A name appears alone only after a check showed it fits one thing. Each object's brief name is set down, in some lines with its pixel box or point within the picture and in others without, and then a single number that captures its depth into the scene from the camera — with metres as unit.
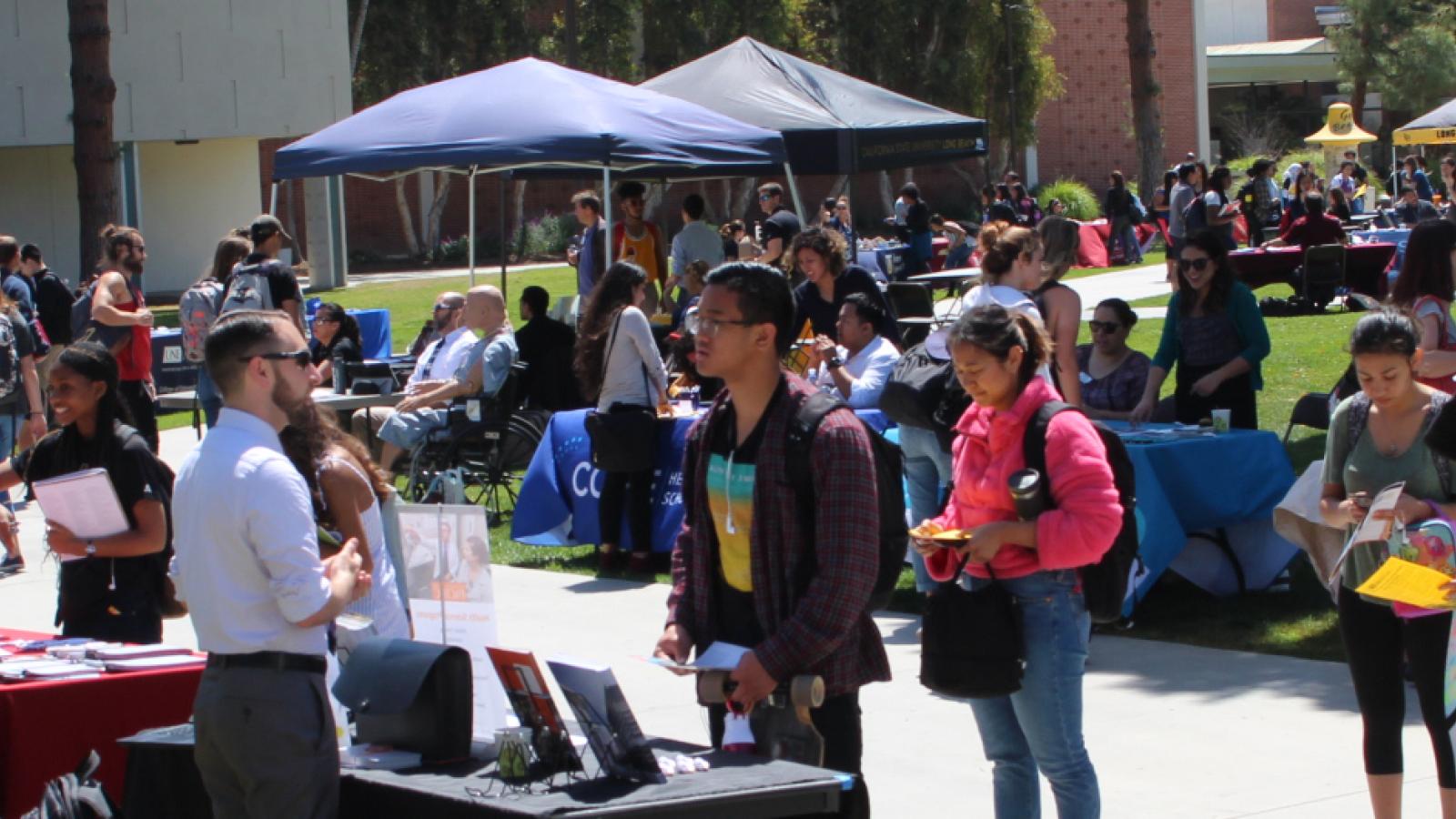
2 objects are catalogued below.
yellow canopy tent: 27.72
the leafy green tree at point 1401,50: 59.34
